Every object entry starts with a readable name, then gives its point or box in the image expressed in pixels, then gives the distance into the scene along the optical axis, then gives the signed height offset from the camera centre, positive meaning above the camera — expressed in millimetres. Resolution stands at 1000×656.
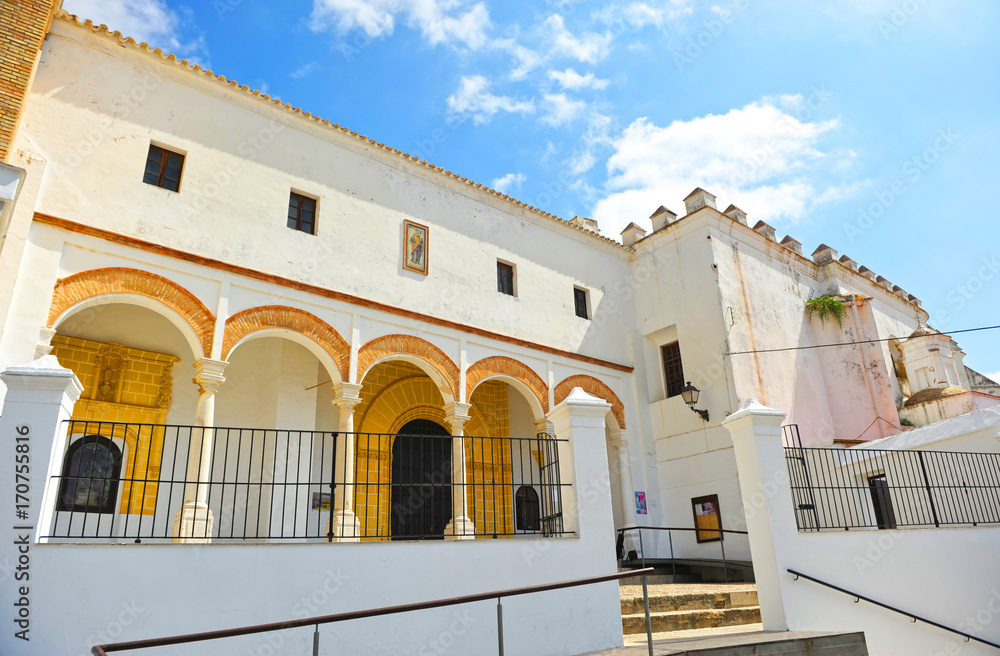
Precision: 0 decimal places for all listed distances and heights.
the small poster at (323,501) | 11746 +1113
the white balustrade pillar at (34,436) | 4867 +995
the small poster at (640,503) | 14562 +1092
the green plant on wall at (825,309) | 17938 +5896
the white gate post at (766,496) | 6996 +560
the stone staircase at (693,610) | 7746 -607
